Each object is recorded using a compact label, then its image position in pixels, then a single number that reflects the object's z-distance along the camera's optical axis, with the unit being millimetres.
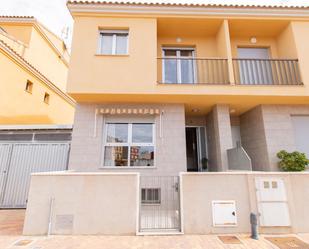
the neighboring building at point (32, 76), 10508
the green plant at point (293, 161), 6980
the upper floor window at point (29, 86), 12010
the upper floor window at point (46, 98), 13472
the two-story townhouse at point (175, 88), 7293
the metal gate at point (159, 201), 5668
